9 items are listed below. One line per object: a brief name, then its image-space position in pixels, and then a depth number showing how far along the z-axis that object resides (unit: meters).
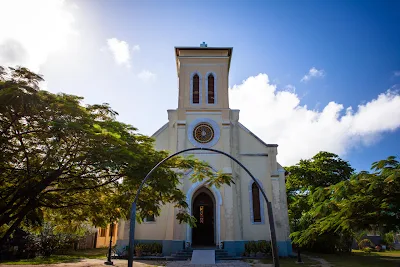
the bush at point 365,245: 28.80
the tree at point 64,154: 8.34
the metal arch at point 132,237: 8.62
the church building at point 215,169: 17.84
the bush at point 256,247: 17.50
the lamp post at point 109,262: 14.45
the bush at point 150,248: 17.17
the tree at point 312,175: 24.16
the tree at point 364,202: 10.83
